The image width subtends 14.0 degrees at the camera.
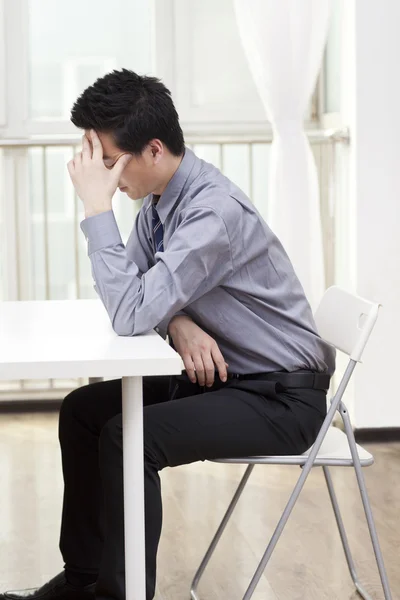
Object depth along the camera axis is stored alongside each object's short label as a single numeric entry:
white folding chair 3.45
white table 3.03
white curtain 5.06
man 3.33
